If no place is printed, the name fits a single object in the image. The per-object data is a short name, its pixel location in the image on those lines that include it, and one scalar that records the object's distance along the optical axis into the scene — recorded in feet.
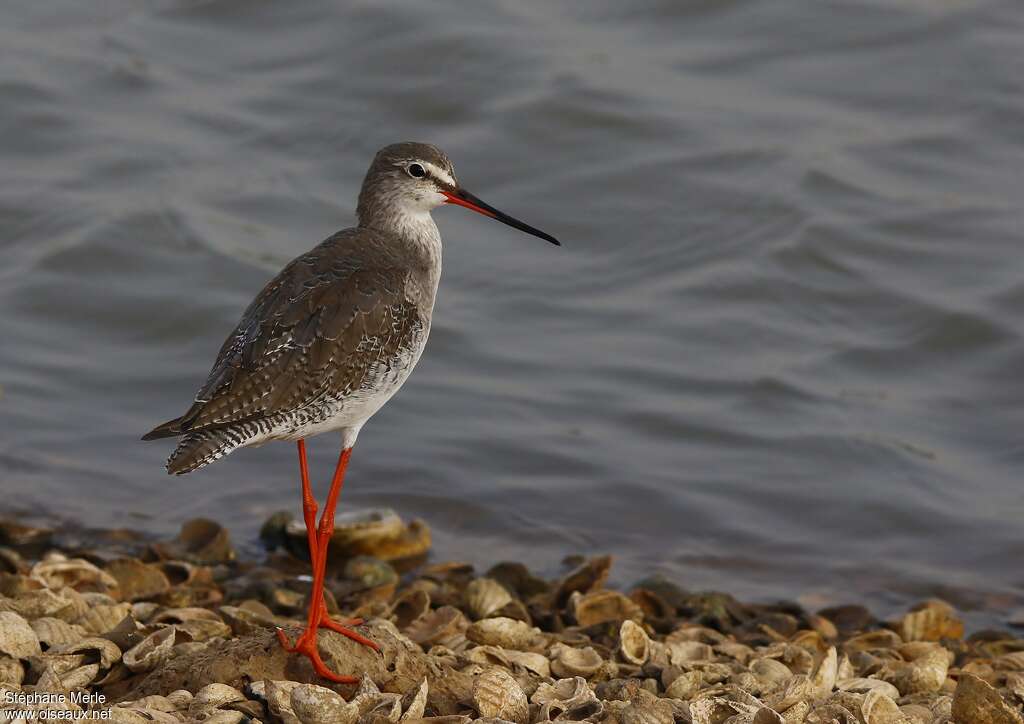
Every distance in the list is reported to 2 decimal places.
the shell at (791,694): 41.11
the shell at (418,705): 38.50
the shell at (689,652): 49.14
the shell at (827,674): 46.31
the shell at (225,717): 37.52
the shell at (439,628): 49.78
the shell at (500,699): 39.40
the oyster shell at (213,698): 38.42
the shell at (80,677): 40.73
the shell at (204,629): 46.98
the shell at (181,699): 38.73
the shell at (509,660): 46.01
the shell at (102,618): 47.98
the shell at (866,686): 45.62
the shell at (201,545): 63.41
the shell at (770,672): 45.52
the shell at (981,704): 39.81
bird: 45.50
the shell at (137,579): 56.03
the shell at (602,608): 56.18
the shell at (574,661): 46.47
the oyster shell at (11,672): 40.60
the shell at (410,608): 53.78
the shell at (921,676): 47.29
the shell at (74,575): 55.36
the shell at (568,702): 39.88
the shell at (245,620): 49.14
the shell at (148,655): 41.83
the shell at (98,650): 42.14
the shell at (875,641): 56.29
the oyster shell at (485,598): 56.24
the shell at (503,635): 48.91
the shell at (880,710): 40.55
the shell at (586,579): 59.82
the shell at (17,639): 42.09
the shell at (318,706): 37.24
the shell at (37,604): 46.85
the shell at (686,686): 43.62
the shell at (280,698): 38.40
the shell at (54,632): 43.65
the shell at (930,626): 59.41
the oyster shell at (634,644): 47.62
